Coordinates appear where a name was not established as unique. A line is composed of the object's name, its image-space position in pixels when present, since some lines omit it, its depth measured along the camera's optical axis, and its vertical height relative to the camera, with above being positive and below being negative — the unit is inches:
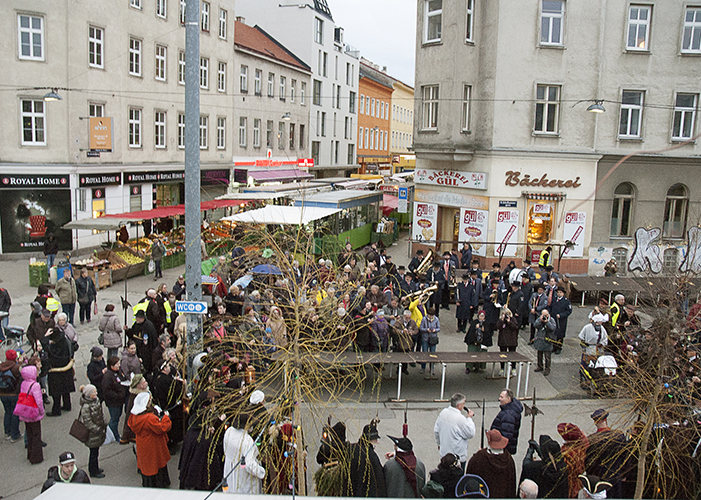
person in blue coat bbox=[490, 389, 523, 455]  307.7 -127.1
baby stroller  319.3 -124.8
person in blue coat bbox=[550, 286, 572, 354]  508.7 -114.7
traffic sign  333.4 -79.9
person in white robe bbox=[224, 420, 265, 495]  234.4 -123.1
